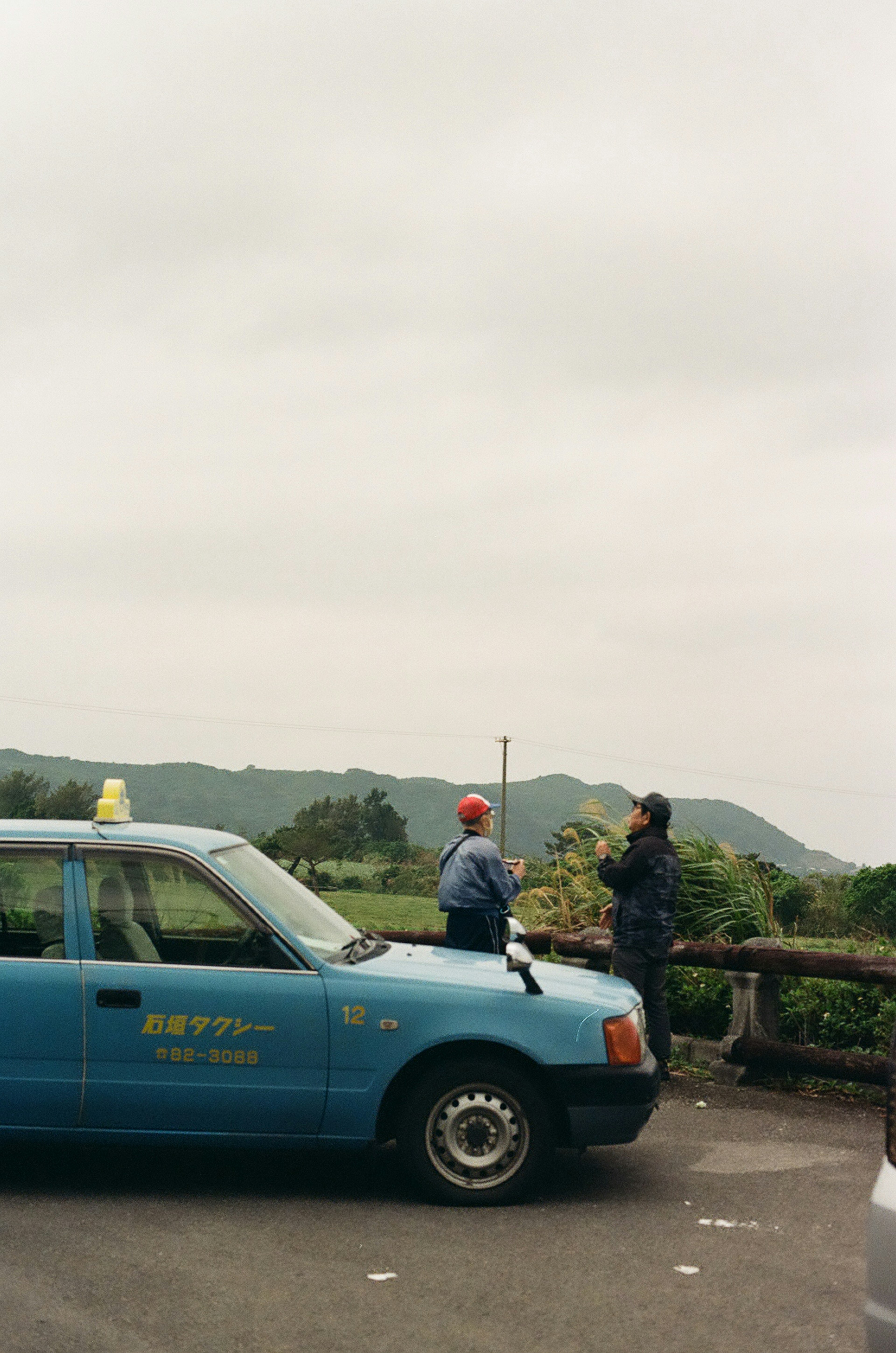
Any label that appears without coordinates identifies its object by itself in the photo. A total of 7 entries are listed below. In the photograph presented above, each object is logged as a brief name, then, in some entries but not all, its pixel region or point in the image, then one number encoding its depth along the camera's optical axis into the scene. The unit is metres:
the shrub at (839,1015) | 9.95
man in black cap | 9.06
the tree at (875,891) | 49.79
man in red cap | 9.02
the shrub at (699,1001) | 10.59
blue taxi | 6.30
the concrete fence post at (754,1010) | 9.70
